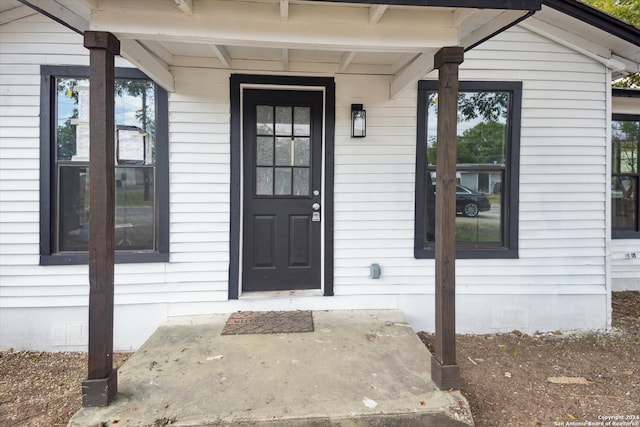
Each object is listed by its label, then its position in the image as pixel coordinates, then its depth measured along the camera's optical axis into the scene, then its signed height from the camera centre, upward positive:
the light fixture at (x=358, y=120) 3.46 +0.85
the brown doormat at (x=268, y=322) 3.01 -1.03
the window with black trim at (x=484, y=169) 3.64 +0.40
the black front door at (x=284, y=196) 3.53 +0.11
